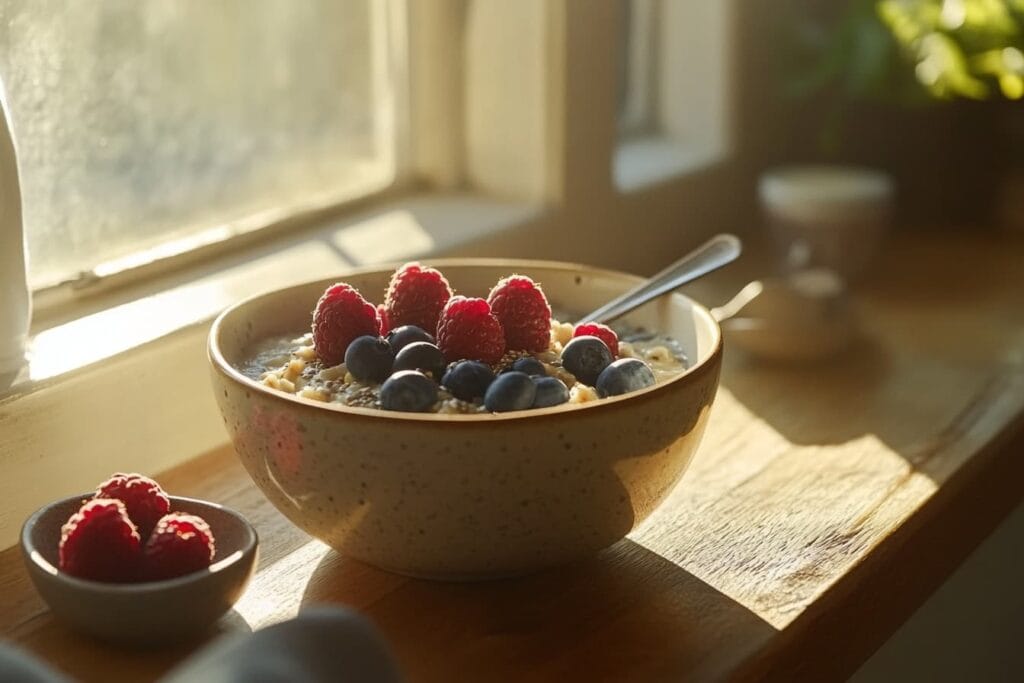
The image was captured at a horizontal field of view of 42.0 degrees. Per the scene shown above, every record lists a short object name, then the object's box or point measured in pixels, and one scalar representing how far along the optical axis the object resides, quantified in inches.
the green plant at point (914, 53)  56.2
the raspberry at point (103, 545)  26.7
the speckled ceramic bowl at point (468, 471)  26.5
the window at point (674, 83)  60.8
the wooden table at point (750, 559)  28.3
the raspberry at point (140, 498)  28.2
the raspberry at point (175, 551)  26.8
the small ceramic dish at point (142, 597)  26.3
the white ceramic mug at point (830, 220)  55.0
